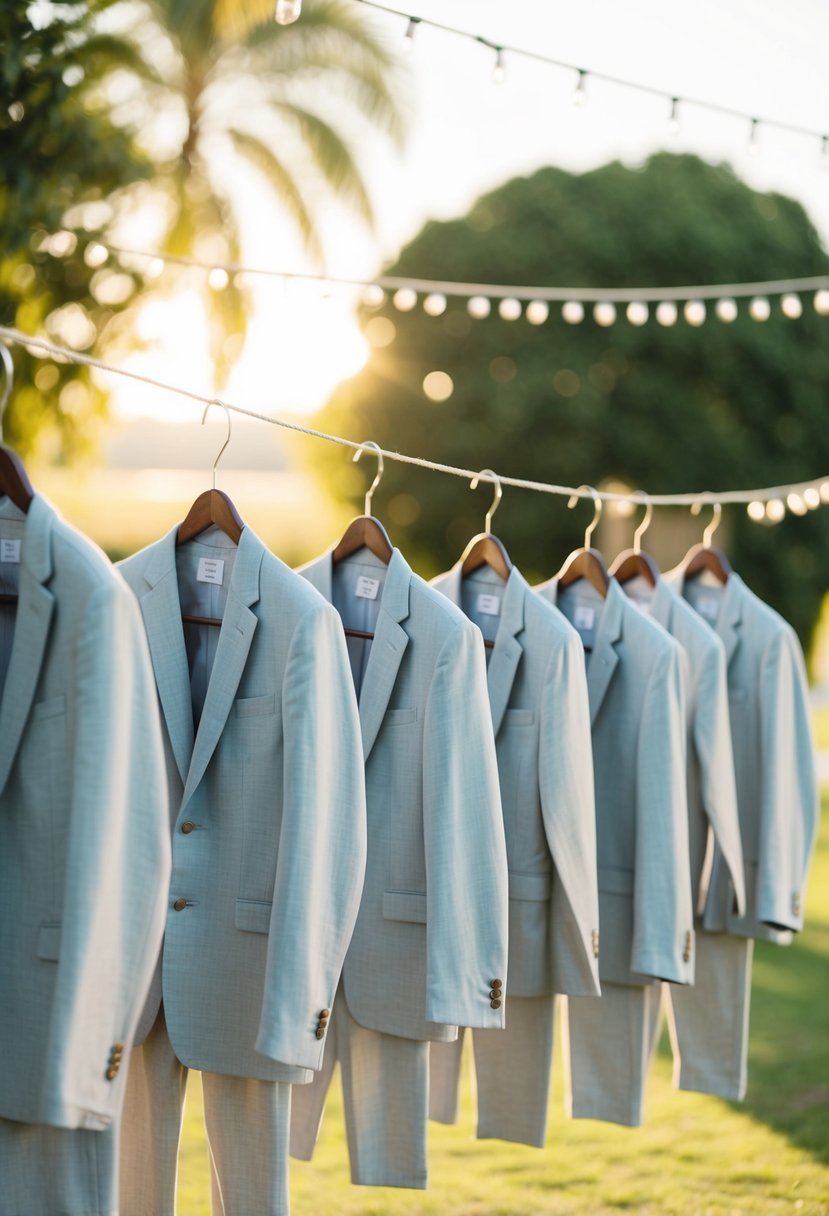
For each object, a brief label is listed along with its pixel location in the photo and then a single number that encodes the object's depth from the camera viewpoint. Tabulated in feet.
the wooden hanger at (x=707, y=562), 12.85
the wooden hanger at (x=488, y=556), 10.26
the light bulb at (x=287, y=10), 9.91
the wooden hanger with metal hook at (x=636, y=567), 11.98
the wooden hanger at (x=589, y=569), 10.96
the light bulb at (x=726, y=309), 14.46
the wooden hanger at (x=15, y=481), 6.91
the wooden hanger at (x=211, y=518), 8.29
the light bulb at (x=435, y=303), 14.89
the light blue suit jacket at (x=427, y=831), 8.31
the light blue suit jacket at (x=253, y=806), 7.46
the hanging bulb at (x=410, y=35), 11.32
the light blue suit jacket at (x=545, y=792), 9.52
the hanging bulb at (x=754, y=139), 13.40
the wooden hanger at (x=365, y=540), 9.22
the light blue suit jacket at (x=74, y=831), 6.18
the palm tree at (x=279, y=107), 34.06
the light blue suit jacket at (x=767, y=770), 11.80
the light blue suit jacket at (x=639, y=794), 10.29
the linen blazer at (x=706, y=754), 11.21
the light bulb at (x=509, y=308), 14.45
